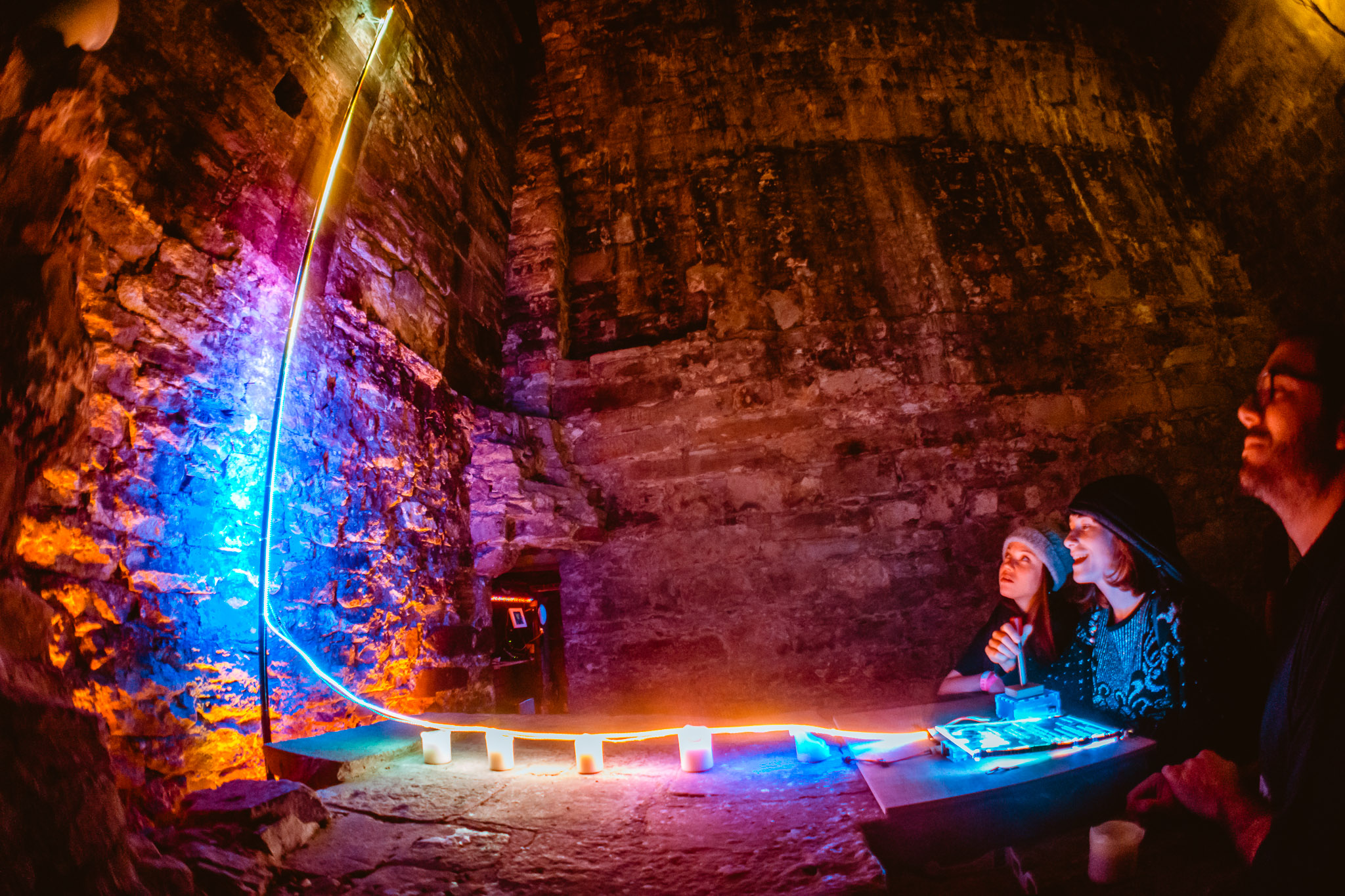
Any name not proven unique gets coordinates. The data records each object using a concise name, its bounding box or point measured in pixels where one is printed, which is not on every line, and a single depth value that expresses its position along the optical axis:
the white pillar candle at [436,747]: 2.26
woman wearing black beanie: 1.59
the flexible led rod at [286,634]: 2.08
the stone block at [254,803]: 1.47
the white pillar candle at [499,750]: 2.20
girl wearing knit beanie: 2.40
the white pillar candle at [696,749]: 2.09
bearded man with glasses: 0.96
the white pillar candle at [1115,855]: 1.28
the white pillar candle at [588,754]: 2.13
